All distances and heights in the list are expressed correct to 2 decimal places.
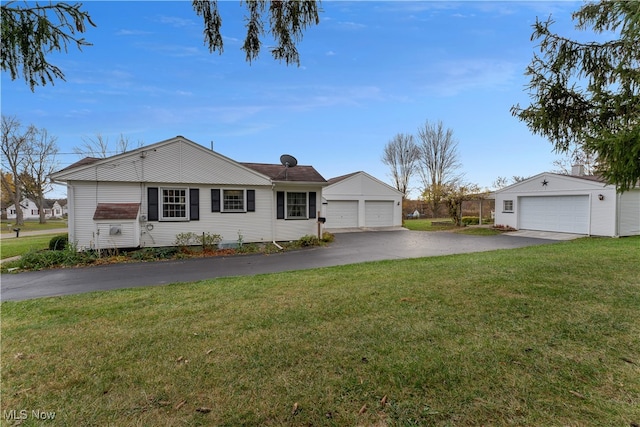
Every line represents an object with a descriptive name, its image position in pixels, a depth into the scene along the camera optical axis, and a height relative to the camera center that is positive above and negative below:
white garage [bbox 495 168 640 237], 14.85 +0.17
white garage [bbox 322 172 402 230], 21.58 +0.53
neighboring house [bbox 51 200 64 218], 67.81 +0.12
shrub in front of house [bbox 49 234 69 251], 10.97 -1.22
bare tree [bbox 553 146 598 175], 27.62 +4.20
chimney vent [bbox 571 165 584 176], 17.38 +2.32
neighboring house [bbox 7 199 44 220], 57.28 -0.09
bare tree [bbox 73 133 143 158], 28.06 +6.22
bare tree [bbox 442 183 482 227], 21.50 +0.98
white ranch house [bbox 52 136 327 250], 10.52 +0.48
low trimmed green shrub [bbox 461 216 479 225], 24.06 -0.86
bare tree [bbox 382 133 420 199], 35.16 +6.18
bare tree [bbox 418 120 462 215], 33.22 +6.22
